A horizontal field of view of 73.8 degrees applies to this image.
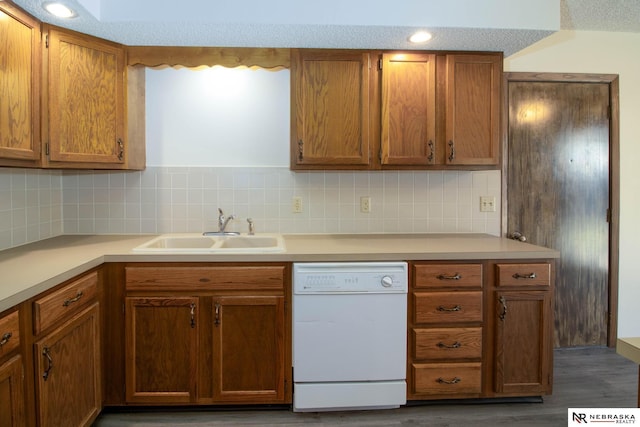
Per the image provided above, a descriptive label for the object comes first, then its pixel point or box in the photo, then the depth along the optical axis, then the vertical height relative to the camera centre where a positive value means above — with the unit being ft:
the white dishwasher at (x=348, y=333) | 6.98 -2.14
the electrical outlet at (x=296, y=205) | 9.23 -0.01
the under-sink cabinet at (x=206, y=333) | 6.91 -2.11
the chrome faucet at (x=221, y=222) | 8.82 -0.36
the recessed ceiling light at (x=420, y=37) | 7.48 +3.00
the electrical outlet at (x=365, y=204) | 9.34 +0.01
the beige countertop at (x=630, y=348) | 3.10 -1.08
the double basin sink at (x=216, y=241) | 8.34 -0.72
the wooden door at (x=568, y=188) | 9.65 +0.36
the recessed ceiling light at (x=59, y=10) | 6.20 +2.92
